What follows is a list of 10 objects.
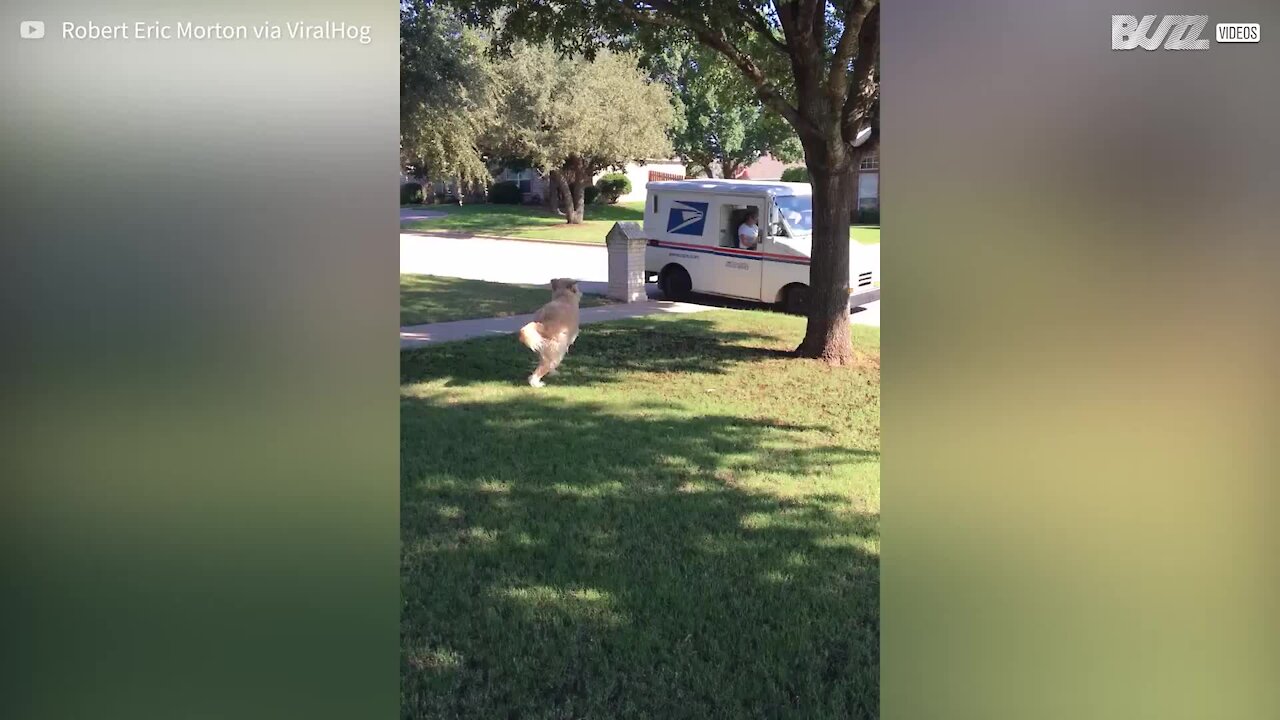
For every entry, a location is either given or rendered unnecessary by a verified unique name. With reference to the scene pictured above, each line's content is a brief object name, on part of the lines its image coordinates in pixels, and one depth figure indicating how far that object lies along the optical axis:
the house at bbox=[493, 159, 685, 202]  44.66
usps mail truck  15.16
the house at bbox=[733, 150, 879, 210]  39.97
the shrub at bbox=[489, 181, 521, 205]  43.97
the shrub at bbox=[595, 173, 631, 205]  42.53
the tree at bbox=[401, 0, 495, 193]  15.10
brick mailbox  15.27
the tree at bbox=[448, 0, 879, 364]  9.56
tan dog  9.21
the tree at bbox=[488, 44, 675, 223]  31.22
